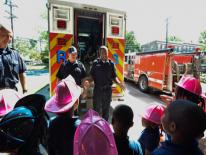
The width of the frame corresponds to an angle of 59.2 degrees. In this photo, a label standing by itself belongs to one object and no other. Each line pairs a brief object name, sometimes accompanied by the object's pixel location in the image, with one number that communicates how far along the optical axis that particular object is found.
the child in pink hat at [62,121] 1.55
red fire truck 7.26
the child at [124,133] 1.39
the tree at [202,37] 45.72
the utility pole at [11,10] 25.42
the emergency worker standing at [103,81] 3.86
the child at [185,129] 1.11
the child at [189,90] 1.93
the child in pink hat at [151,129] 1.82
